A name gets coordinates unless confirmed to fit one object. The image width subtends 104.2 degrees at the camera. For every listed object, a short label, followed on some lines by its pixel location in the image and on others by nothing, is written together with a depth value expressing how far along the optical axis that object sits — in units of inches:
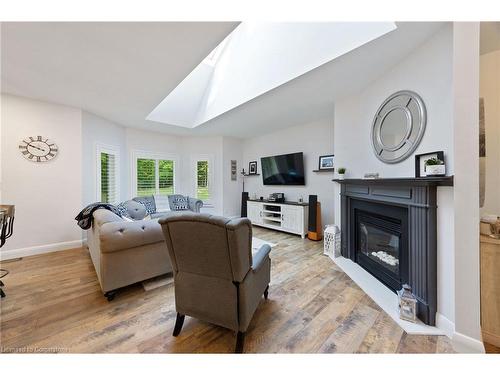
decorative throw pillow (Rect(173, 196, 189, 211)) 195.6
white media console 163.5
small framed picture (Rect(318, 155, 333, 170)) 159.5
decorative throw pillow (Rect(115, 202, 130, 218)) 130.7
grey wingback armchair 50.3
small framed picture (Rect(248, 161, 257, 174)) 227.1
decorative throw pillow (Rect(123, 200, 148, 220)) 149.7
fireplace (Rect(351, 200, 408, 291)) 81.0
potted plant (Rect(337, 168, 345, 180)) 116.7
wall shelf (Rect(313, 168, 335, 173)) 157.4
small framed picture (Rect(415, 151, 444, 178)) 65.2
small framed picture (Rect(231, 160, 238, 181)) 232.2
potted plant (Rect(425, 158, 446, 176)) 62.7
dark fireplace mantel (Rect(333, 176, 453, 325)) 64.2
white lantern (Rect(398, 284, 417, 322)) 66.0
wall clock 123.4
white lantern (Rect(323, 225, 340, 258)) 120.6
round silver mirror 76.2
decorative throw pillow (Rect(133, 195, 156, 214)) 181.1
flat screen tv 180.7
